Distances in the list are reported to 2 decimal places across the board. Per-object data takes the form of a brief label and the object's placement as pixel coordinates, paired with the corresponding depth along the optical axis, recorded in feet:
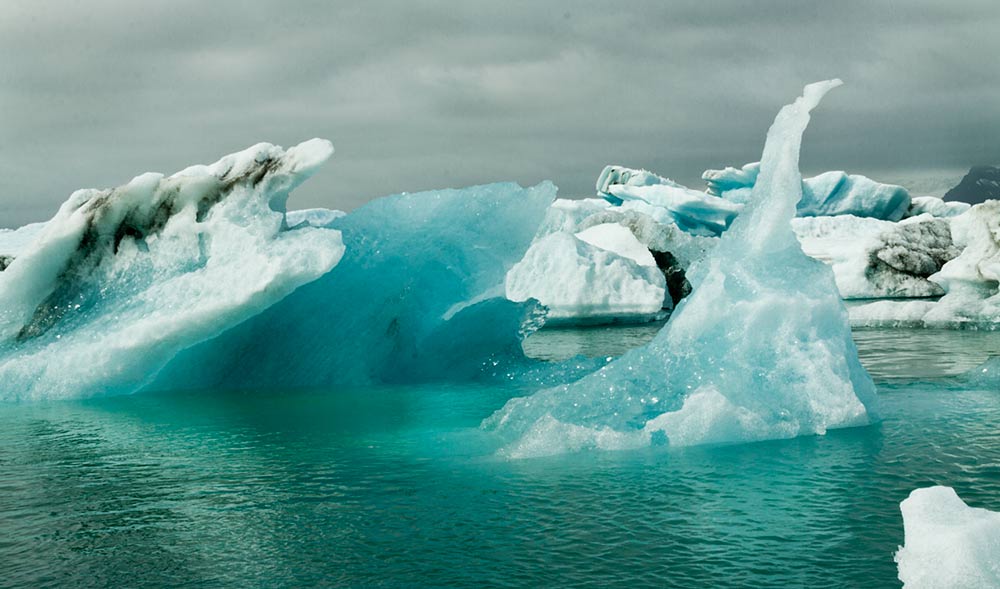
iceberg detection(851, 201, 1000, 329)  53.72
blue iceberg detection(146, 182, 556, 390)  33.27
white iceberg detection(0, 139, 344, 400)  30.71
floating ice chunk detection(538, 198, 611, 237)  83.34
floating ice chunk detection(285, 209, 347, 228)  94.56
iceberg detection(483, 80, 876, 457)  21.21
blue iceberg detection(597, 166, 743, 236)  111.34
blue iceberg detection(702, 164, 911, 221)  138.00
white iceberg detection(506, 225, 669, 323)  69.26
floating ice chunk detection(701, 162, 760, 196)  137.90
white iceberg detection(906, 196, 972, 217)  143.54
